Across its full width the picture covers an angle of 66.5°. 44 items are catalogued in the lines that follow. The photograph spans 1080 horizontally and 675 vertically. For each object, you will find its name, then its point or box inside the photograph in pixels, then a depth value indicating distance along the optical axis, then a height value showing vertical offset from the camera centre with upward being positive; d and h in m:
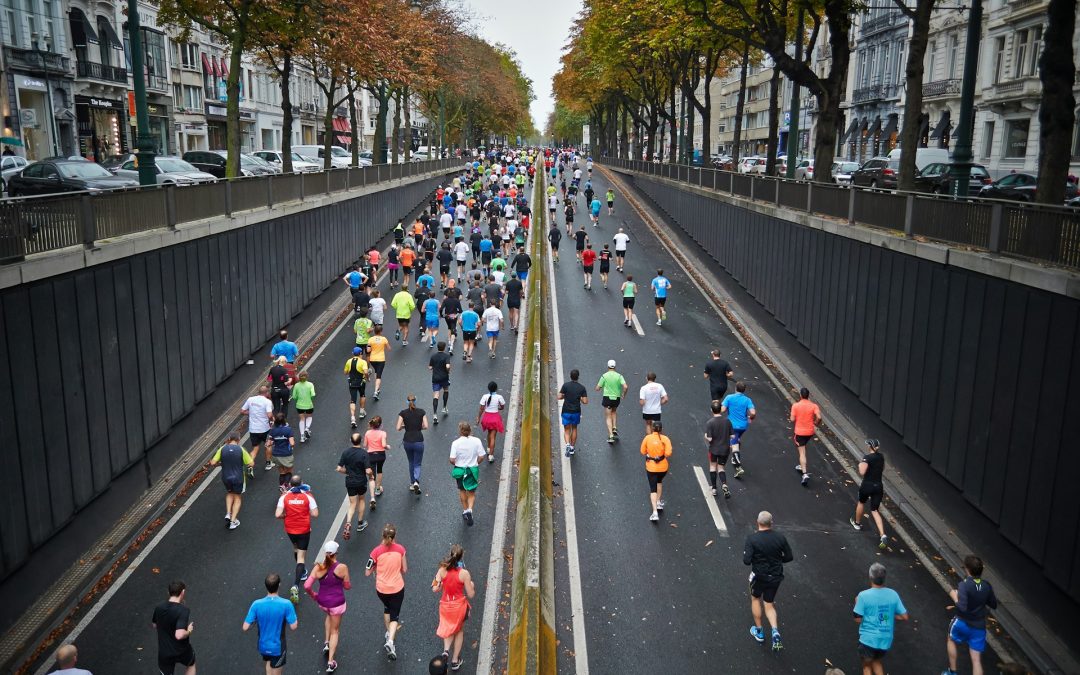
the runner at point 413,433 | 14.16 -4.59
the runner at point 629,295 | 24.44 -3.80
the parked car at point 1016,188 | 26.02 -0.62
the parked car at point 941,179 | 28.92 -0.37
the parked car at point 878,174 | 31.73 -0.25
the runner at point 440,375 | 17.40 -4.46
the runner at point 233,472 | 12.97 -4.84
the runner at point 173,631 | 8.93 -5.02
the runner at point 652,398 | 16.27 -4.51
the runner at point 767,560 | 10.28 -4.84
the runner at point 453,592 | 9.55 -4.91
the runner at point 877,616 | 9.29 -4.97
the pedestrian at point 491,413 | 15.36 -4.58
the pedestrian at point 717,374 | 17.38 -4.31
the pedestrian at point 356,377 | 17.06 -4.41
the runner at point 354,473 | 12.71 -4.75
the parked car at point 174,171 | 26.78 -0.41
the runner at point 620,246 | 31.73 -3.11
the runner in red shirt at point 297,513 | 11.45 -4.81
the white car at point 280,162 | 45.55 -0.12
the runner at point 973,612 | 9.38 -5.02
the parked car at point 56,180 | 23.33 -0.64
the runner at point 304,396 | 16.25 -4.58
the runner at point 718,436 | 14.21 -4.58
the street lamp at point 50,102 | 40.88 +2.74
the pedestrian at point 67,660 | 7.95 -4.75
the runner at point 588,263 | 29.30 -3.47
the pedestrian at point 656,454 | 13.43 -4.63
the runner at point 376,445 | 13.60 -4.60
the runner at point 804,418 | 14.94 -4.48
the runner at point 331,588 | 9.68 -4.94
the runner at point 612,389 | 16.64 -4.44
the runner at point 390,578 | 9.95 -4.93
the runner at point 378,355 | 18.64 -4.32
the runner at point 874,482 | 12.74 -4.82
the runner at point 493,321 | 21.92 -4.12
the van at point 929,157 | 32.62 +0.44
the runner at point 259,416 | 14.74 -4.52
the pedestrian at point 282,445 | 14.06 -4.77
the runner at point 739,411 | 15.41 -4.51
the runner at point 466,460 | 13.06 -4.62
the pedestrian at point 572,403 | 15.94 -4.56
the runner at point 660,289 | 24.77 -3.68
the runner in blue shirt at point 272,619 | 9.02 -4.92
